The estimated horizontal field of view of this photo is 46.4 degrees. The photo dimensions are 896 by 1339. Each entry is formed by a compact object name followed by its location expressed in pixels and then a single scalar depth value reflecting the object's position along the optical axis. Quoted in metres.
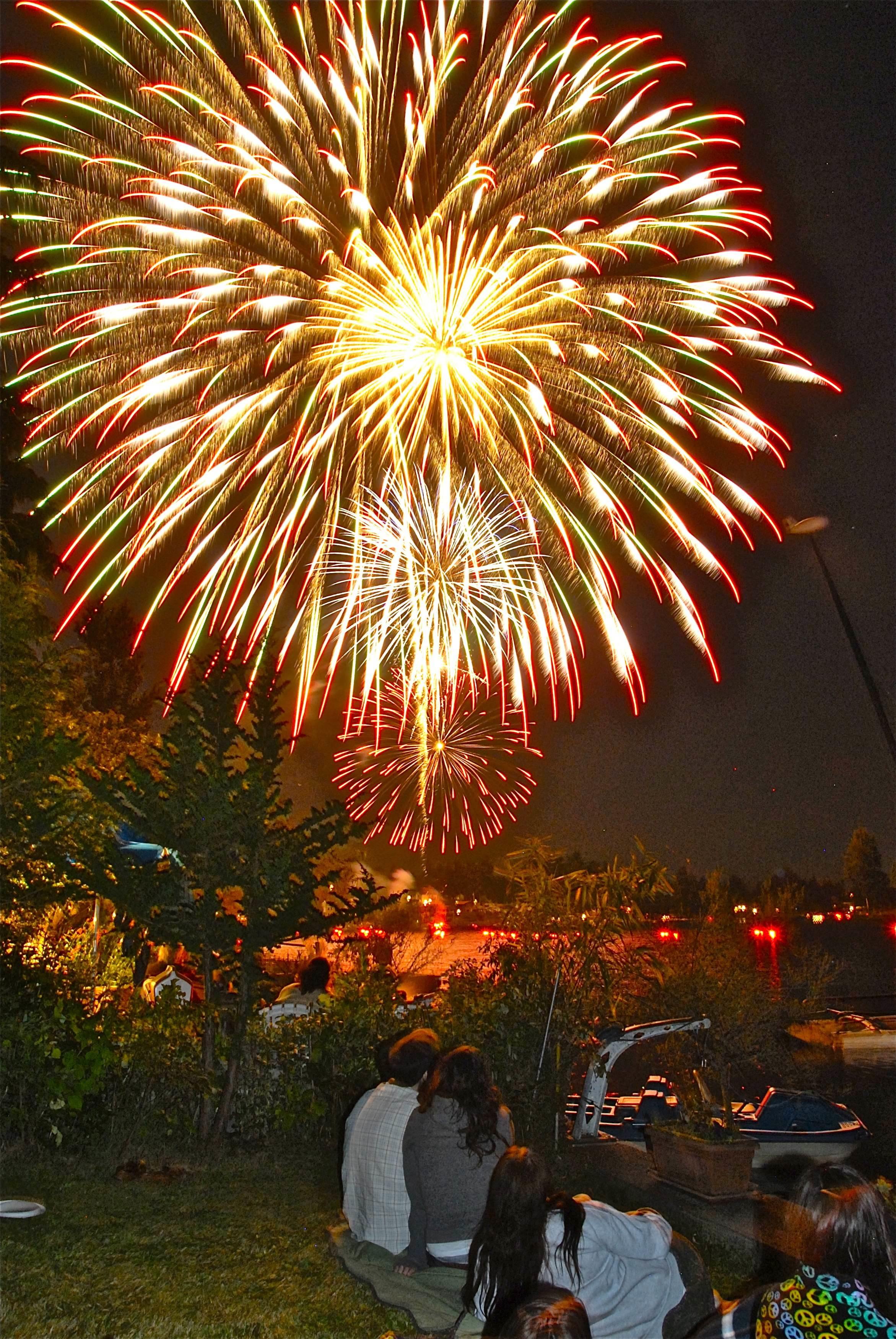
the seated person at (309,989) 11.03
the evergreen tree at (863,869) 105.69
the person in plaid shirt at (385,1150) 5.77
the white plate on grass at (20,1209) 7.08
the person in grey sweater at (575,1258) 4.16
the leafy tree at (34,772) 11.25
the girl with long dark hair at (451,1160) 5.52
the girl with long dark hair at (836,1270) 3.26
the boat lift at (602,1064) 10.49
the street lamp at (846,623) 12.37
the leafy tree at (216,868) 9.95
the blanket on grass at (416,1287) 5.14
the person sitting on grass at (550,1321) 3.00
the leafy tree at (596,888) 11.50
